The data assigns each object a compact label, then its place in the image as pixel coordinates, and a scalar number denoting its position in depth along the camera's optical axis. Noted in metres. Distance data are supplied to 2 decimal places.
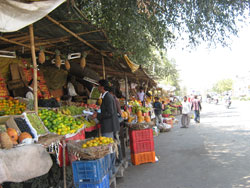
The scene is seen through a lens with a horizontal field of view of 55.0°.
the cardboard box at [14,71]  8.74
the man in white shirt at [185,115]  14.75
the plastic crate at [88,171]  4.05
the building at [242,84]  95.02
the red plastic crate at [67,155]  4.68
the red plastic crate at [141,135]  6.93
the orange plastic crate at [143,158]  6.94
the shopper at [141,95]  15.08
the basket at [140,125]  6.95
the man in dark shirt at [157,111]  14.45
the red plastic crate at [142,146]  6.92
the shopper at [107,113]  5.69
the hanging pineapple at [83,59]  8.36
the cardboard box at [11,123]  4.02
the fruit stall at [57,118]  3.52
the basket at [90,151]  4.05
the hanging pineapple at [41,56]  6.96
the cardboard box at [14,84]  8.58
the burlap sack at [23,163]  2.94
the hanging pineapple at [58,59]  7.92
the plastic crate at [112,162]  5.10
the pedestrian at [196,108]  15.61
